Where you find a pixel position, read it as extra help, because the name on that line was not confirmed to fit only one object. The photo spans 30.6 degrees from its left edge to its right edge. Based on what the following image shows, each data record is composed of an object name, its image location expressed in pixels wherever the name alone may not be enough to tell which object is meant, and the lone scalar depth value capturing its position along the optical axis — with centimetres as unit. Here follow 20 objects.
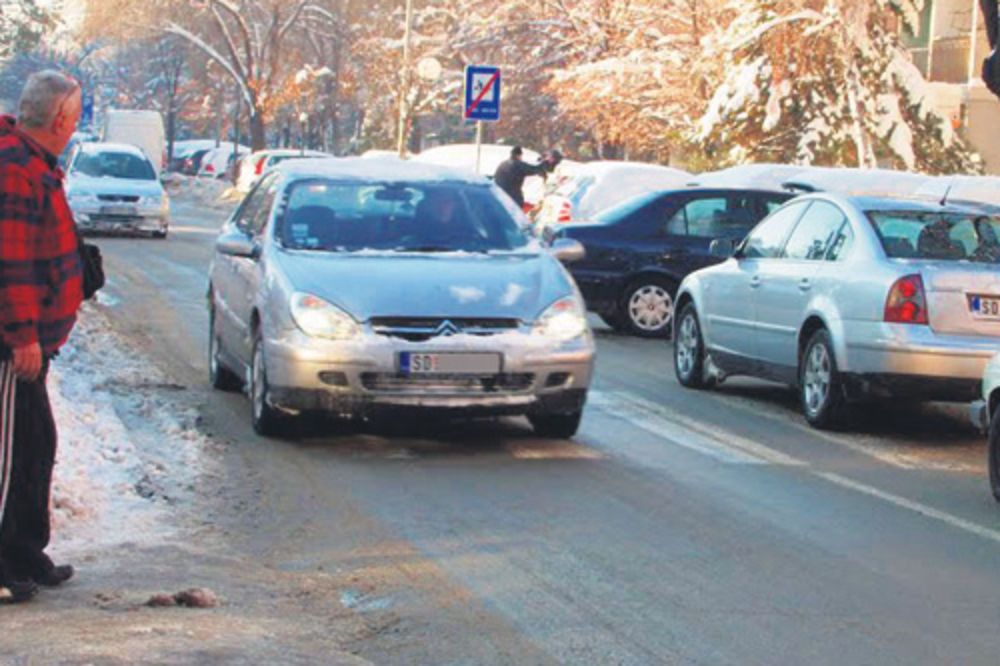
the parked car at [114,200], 3181
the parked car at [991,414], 952
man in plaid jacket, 611
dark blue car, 1855
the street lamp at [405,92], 4103
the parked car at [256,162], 4903
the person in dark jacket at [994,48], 1650
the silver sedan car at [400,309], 1013
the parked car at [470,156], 3825
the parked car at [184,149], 9038
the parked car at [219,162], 7638
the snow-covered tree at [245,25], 6059
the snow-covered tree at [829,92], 3397
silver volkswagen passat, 1126
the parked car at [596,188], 2433
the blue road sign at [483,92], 2689
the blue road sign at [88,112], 6794
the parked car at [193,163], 8619
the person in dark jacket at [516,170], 2567
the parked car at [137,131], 5566
